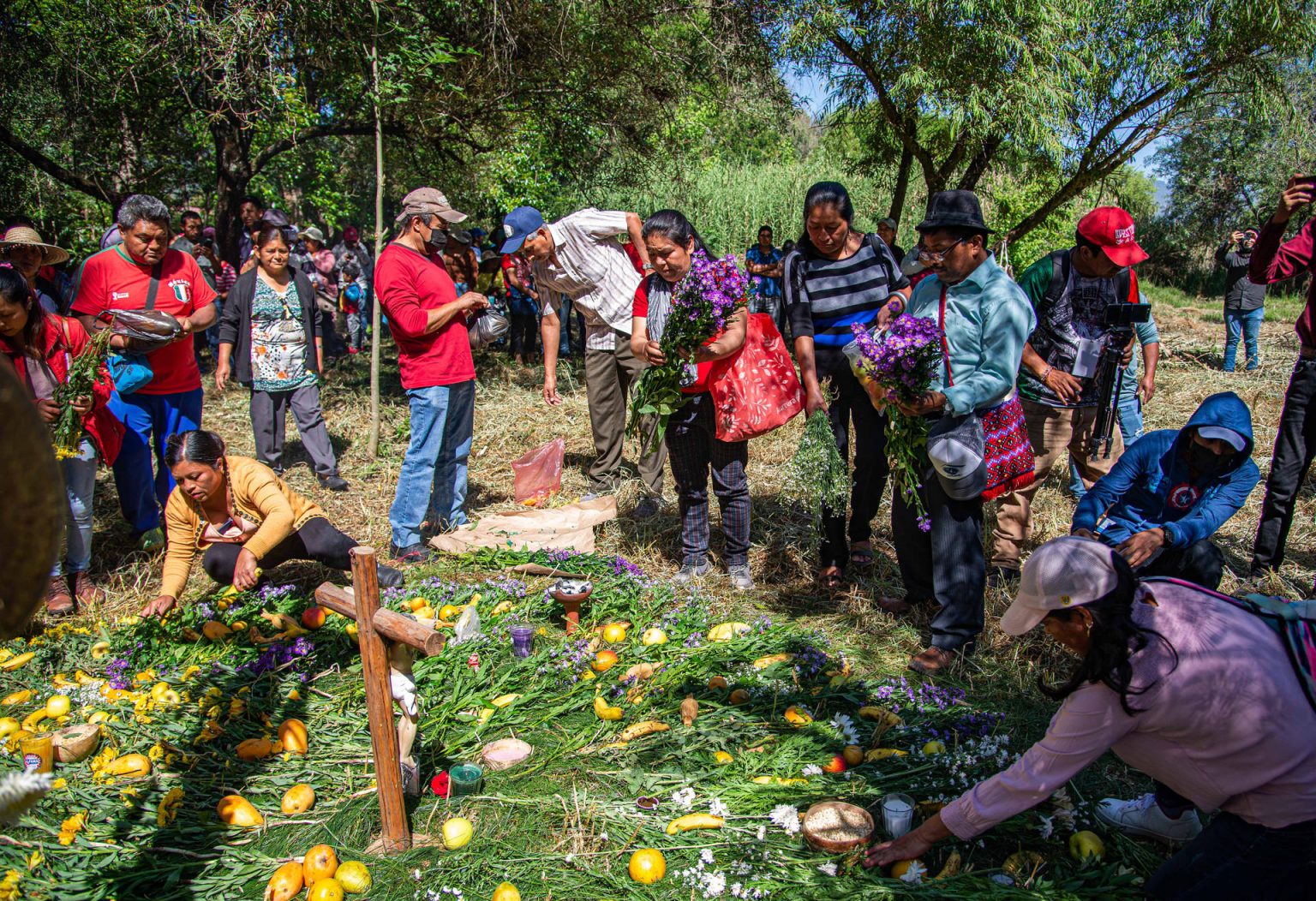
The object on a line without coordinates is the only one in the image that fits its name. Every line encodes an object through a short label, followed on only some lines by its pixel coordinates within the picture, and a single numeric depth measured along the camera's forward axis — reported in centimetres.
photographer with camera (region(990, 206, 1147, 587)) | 484
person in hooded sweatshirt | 352
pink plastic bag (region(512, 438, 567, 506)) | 690
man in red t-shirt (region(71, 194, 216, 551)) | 539
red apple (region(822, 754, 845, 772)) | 336
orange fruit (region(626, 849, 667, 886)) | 281
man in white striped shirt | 604
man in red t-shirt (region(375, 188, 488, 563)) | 536
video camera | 483
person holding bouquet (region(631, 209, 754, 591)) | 440
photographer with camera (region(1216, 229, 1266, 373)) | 1023
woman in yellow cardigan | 430
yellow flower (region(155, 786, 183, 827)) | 311
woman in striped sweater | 464
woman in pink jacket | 224
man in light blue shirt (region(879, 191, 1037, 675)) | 378
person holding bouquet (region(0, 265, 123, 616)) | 469
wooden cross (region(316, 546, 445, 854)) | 284
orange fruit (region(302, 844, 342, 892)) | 285
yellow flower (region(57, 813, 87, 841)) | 298
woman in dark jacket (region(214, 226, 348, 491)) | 673
